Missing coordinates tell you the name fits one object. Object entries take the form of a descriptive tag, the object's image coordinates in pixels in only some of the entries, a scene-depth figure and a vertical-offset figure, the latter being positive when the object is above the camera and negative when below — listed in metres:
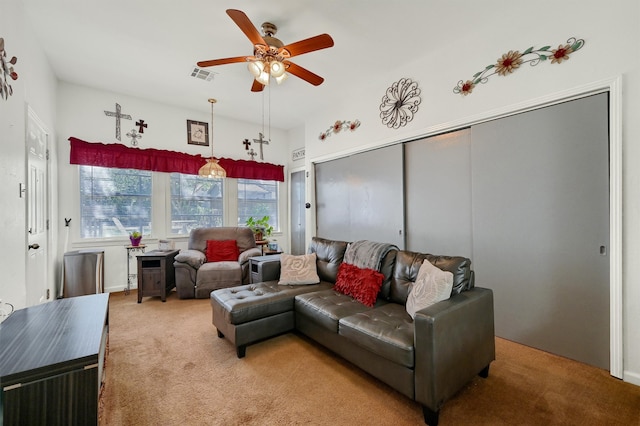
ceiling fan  2.17 +1.39
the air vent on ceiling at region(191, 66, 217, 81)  3.46 +1.84
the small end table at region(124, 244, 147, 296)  4.04 -0.70
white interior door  2.58 +0.04
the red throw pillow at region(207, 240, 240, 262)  4.20 -0.61
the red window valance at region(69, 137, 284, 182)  3.86 +0.88
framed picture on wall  4.82 +1.47
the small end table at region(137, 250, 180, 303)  3.68 -0.85
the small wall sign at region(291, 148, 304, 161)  5.74 +1.27
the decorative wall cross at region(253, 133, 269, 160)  5.69 +1.53
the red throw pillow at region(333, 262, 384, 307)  2.32 -0.65
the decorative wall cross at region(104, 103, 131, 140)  4.16 +1.53
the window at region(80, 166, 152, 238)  4.00 +0.19
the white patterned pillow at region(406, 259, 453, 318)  1.80 -0.54
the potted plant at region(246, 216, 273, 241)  5.05 -0.30
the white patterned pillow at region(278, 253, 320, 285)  2.89 -0.64
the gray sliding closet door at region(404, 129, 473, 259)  2.89 +0.20
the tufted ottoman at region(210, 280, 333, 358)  2.25 -0.89
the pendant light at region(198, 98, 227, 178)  4.20 +0.67
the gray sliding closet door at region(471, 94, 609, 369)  2.07 -0.12
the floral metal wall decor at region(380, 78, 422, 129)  3.29 +1.40
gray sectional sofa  1.54 -0.82
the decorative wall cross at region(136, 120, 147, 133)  4.35 +1.44
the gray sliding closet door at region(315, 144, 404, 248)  3.53 +0.22
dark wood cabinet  1.03 -0.66
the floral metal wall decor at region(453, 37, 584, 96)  2.16 +1.34
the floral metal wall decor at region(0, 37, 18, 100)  1.90 +1.07
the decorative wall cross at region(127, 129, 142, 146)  4.29 +1.25
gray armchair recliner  3.75 -0.87
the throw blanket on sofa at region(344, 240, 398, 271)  2.51 -0.41
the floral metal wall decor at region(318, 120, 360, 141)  4.08 +1.36
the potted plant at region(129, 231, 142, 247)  4.03 -0.38
